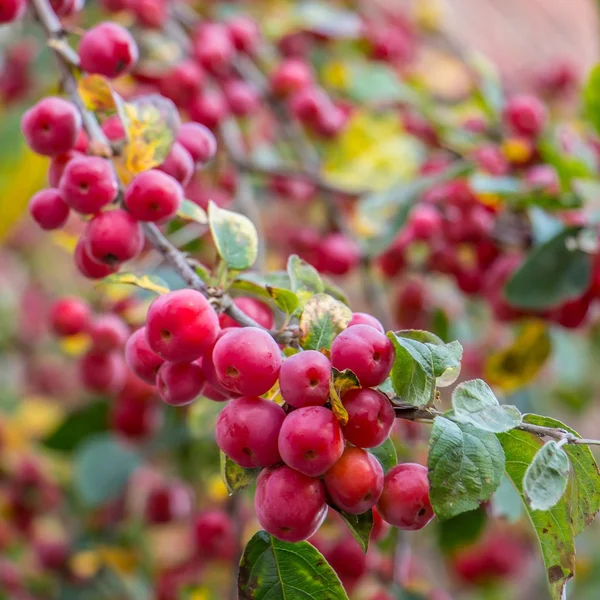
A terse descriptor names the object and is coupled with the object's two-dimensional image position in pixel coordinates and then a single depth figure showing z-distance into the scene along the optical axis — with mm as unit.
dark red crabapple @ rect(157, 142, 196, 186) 584
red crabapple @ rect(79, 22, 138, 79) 590
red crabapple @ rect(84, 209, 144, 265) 552
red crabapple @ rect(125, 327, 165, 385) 548
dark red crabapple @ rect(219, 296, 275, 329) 569
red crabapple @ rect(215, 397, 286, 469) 508
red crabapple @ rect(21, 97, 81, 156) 568
